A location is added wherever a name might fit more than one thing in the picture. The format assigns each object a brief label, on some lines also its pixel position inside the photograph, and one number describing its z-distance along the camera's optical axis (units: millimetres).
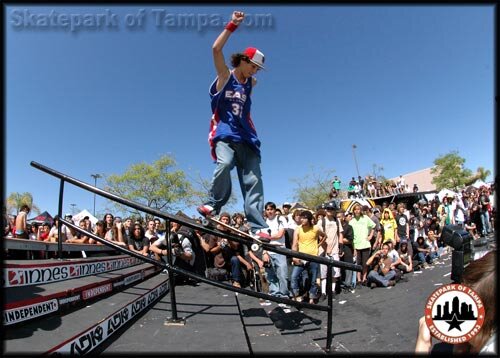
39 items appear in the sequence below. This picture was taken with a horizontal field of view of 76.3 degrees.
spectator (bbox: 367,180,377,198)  24833
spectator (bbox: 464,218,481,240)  13145
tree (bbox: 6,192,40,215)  53550
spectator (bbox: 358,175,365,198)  25031
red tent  15680
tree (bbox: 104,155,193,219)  38219
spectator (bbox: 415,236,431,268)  9589
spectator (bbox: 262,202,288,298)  5125
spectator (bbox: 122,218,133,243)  7037
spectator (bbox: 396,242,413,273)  8459
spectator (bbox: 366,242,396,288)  7207
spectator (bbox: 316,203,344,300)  7086
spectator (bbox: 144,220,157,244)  7156
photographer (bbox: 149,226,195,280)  5289
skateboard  2647
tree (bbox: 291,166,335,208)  47562
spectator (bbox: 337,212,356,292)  7953
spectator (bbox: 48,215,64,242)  7277
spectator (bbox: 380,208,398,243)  9160
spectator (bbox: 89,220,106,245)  6761
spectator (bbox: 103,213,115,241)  6996
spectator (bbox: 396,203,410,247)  9609
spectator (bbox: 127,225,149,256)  6965
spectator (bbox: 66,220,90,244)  5627
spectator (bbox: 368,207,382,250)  8844
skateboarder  3156
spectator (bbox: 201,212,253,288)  6570
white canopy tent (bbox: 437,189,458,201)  18875
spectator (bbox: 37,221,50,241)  8383
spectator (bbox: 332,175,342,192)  23966
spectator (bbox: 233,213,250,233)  7754
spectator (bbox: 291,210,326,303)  6050
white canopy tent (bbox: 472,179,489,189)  22602
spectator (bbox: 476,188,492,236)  13743
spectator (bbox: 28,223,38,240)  9650
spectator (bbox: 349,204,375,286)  7965
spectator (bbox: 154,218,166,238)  7336
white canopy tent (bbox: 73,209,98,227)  14406
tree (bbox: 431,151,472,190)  54125
